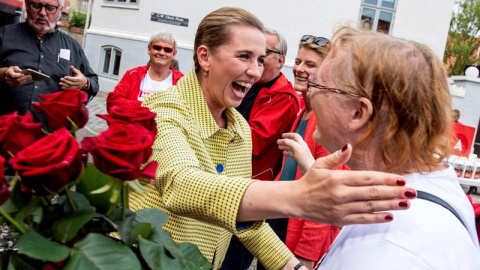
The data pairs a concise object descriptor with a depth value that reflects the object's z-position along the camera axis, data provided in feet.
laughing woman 3.34
